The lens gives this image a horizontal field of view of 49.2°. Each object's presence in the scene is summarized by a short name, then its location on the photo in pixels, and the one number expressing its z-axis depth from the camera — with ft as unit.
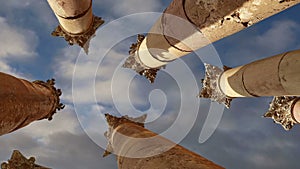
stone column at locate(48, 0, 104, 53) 30.59
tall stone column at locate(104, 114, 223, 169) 19.29
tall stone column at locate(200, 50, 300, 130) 25.20
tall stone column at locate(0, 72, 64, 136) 20.40
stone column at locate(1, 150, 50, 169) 27.40
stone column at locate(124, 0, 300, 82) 22.79
